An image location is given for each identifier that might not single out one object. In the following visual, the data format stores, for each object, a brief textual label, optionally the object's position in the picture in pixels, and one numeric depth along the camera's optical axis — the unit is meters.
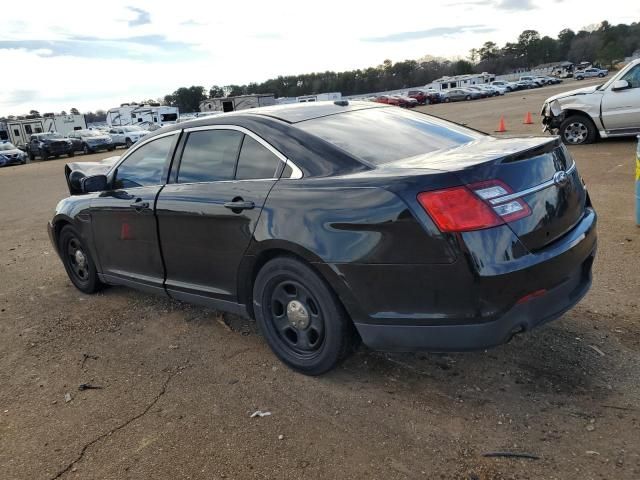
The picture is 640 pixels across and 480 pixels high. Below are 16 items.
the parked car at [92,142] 33.62
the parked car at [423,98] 63.47
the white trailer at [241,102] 42.78
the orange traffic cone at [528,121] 19.35
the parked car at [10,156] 31.34
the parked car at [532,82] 74.70
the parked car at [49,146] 32.92
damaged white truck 10.80
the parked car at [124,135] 34.81
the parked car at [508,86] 68.34
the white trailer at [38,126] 47.25
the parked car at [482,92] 62.72
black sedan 2.75
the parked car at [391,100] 56.51
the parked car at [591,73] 81.56
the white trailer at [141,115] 53.50
